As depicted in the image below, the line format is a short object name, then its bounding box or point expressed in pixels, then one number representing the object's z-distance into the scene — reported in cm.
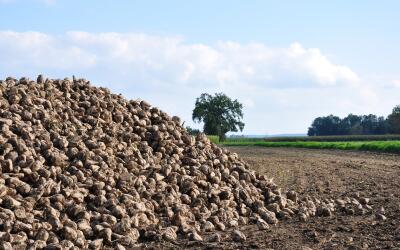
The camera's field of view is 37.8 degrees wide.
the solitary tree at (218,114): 6681
